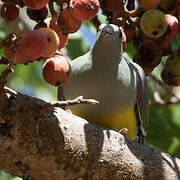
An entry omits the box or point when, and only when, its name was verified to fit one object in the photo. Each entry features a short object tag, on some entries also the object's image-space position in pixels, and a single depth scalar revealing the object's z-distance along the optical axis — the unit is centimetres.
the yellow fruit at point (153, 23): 377
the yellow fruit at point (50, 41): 367
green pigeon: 400
